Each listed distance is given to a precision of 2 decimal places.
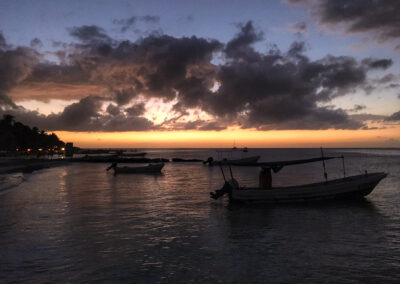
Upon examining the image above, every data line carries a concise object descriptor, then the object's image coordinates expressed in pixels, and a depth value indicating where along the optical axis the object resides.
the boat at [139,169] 63.22
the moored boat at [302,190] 25.83
